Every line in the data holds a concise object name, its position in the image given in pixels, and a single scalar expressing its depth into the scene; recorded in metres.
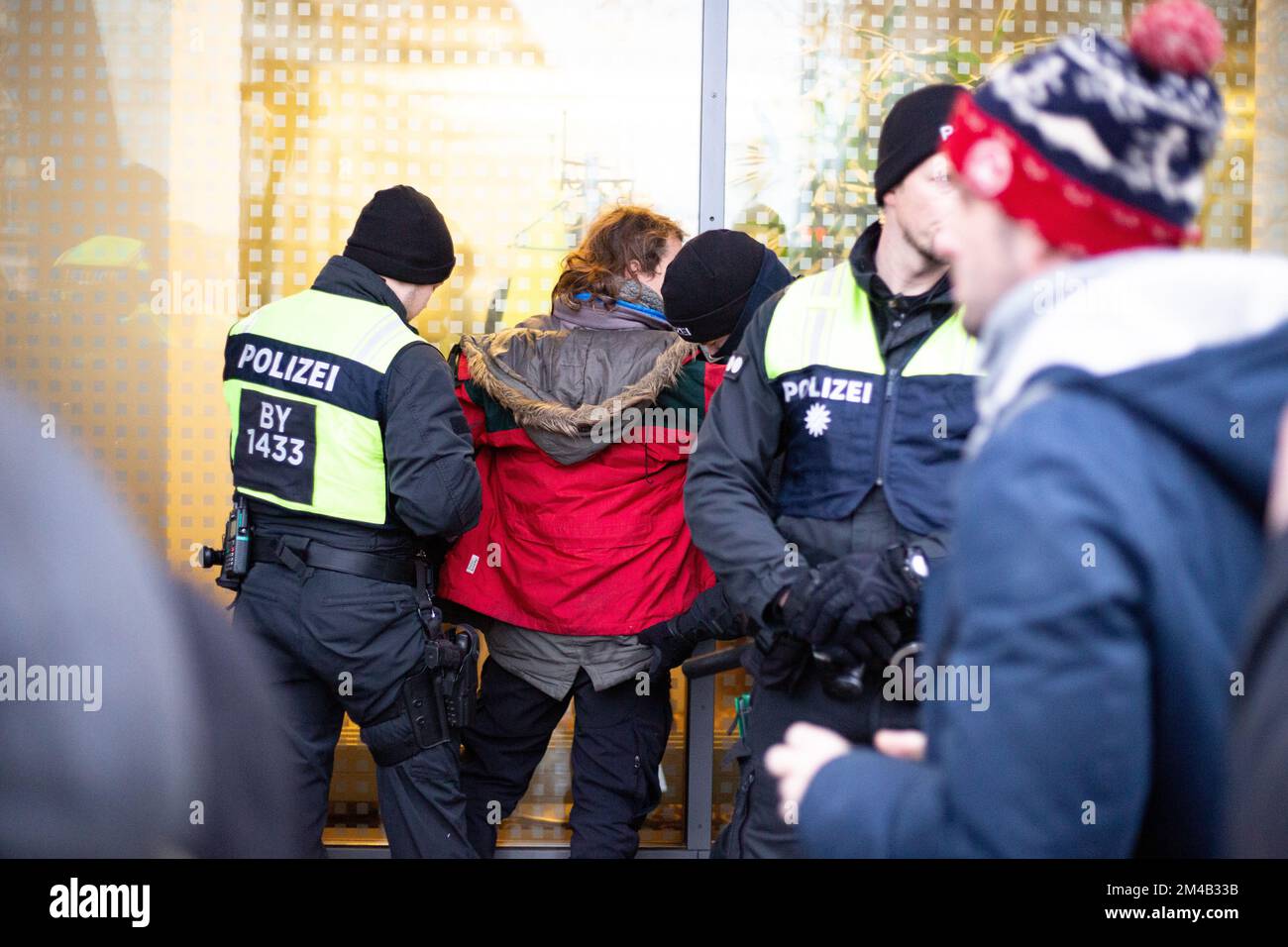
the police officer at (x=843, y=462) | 2.38
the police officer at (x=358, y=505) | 3.09
